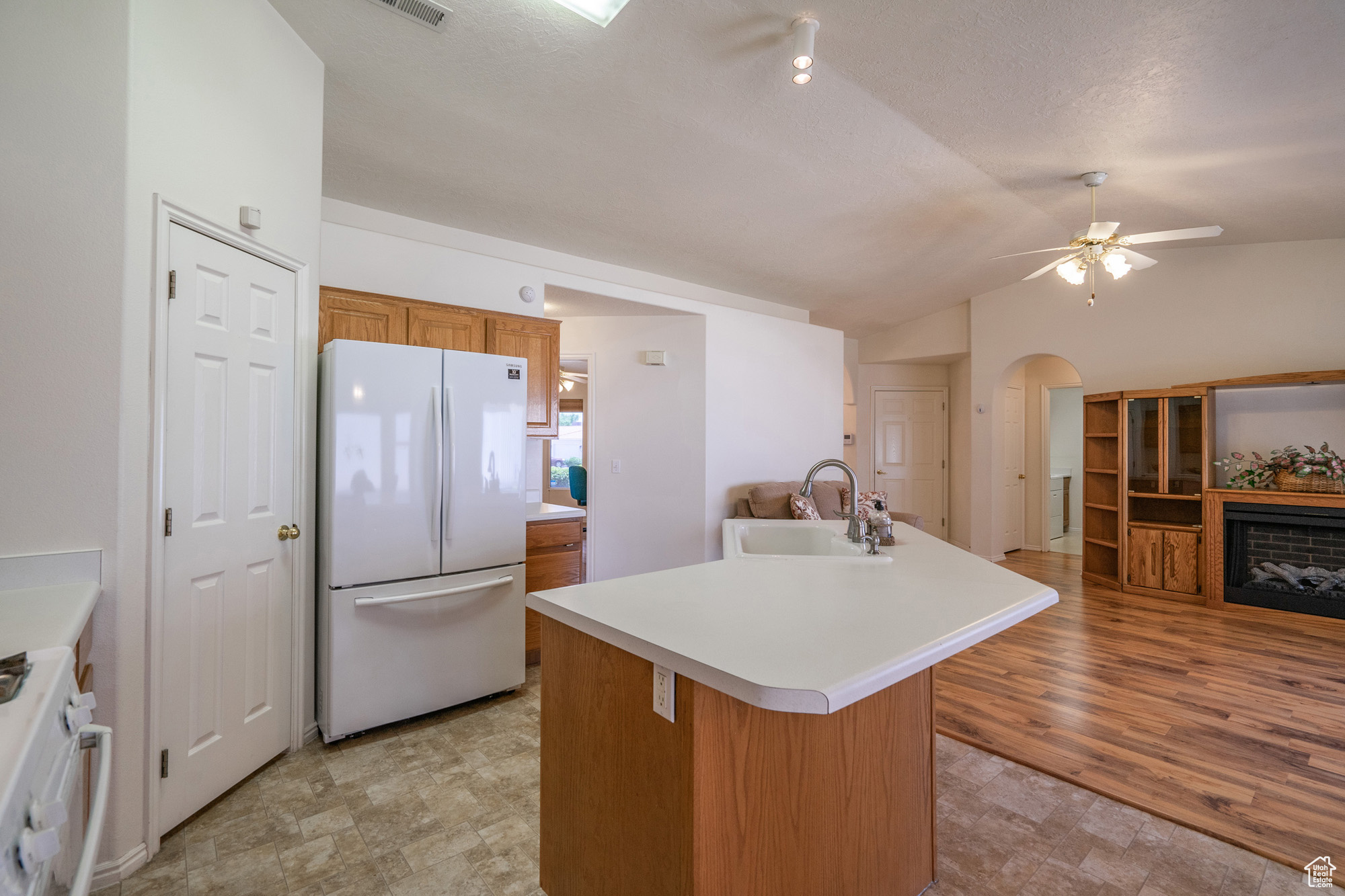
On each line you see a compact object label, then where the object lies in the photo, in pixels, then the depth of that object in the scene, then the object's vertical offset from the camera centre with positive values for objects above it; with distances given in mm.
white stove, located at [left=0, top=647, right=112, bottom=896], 618 -411
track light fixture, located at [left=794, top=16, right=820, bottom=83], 2236 +1535
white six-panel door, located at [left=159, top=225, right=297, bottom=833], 1887 -237
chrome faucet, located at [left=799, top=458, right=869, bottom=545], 2016 -212
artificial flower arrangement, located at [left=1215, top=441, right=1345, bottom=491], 4262 -68
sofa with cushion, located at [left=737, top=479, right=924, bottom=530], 5082 -406
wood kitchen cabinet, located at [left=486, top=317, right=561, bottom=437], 3633 +602
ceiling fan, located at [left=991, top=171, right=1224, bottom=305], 3475 +1264
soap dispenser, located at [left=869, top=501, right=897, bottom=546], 2119 -249
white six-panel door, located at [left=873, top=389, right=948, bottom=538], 7598 +46
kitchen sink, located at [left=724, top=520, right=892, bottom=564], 2545 -357
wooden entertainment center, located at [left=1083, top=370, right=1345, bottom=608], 4715 -301
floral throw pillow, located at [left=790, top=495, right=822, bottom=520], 4844 -430
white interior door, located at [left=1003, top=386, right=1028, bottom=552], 6945 -160
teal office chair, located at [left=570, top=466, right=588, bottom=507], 5953 -319
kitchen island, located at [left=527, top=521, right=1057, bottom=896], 1065 -573
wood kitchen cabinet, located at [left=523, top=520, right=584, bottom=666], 3428 -618
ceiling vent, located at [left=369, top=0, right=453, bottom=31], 2100 +1548
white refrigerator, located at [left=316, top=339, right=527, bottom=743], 2457 -346
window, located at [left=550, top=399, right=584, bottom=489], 9422 +69
